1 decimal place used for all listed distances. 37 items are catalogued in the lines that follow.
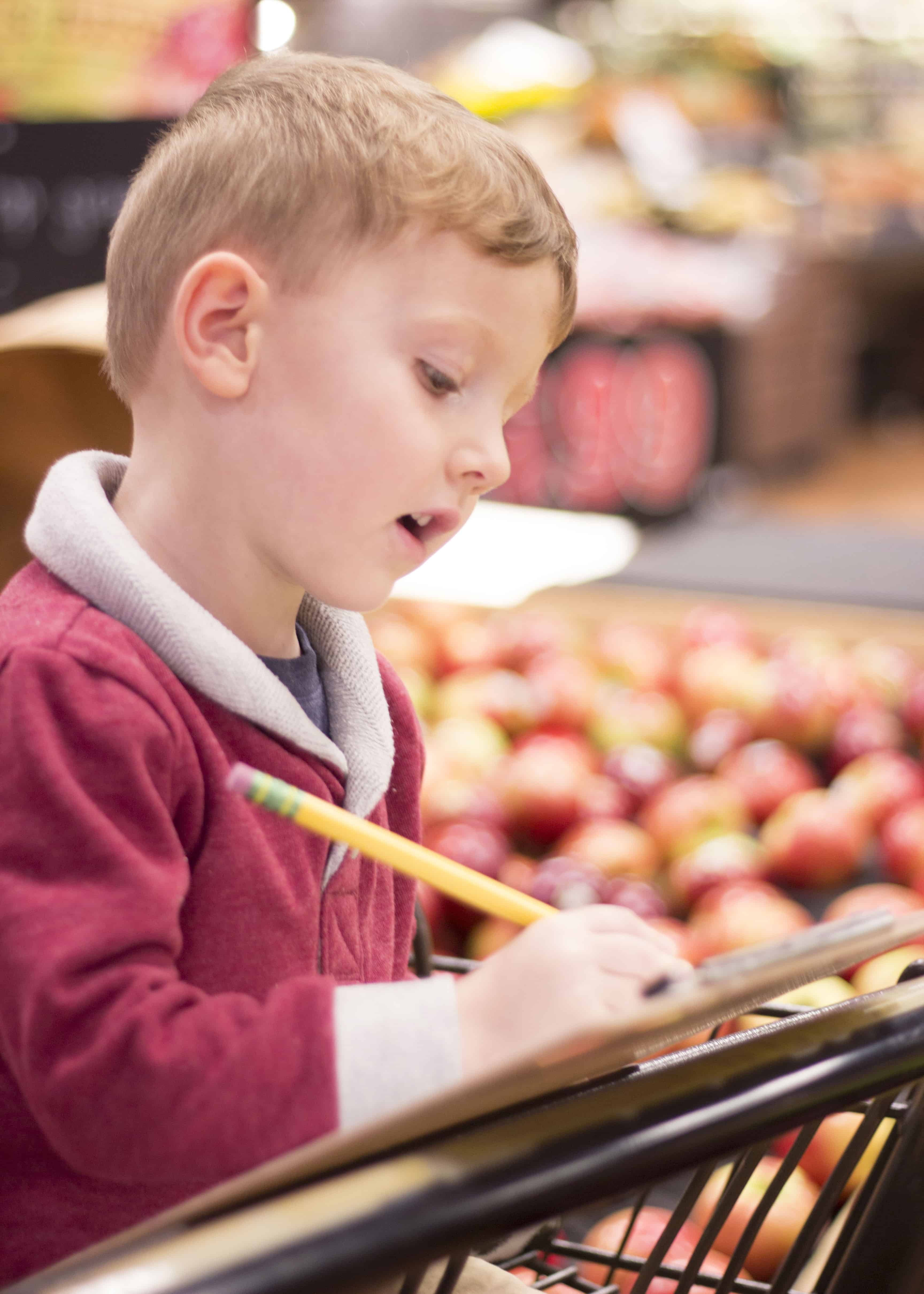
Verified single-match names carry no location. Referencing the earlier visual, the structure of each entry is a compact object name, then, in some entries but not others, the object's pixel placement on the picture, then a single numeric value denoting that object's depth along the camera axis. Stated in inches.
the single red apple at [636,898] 71.3
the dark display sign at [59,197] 72.5
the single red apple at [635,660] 87.6
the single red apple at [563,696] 84.9
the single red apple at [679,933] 69.6
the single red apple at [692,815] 76.6
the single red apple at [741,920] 69.4
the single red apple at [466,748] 80.3
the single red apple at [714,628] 88.7
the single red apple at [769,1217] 59.3
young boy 41.5
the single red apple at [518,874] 73.2
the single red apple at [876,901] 69.5
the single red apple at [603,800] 78.0
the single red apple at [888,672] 84.7
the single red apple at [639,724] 83.9
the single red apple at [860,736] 81.5
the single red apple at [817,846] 74.2
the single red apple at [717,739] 82.4
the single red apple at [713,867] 73.5
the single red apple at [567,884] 70.7
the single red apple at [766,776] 78.6
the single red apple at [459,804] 76.4
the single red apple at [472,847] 73.4
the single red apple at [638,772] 80.2
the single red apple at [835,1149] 60.6
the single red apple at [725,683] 83.9
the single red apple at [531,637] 89.9
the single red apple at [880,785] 77.1
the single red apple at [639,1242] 57.2
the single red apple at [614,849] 75.1
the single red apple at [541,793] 77.8
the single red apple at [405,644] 89.4
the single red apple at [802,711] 83.0
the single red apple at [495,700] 85.1
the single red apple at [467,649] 89.6
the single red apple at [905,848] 73.5
